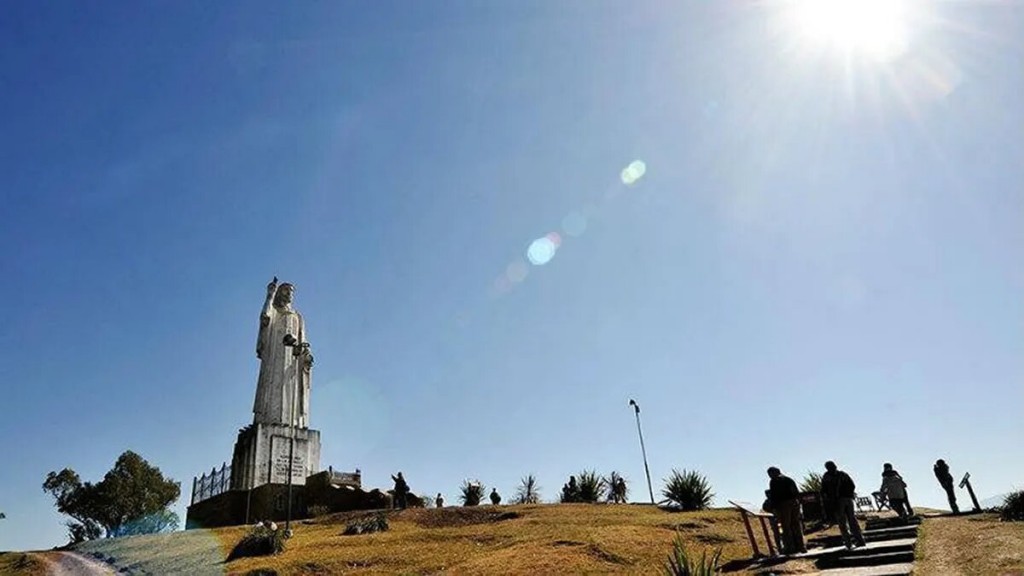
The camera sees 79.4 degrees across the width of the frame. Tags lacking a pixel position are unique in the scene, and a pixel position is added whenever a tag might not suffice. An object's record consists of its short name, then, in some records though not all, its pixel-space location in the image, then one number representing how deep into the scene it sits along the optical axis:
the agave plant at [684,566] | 7.81
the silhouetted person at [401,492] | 28.28
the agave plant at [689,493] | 22.73
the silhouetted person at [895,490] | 15.78
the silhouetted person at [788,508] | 10.93
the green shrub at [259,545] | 16.27
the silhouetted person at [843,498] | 10.81
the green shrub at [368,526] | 19.65
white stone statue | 35.25
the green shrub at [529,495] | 30.00
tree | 48.59
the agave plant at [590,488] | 29.58
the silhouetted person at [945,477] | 18.55
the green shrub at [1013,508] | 14.16
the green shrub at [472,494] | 29.48
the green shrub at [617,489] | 31.45
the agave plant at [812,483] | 20.43
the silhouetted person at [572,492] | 29.87
